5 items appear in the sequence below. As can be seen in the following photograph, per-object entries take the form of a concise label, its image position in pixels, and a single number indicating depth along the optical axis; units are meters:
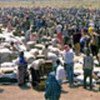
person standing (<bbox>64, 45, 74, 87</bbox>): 19.02
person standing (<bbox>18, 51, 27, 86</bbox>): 19.12
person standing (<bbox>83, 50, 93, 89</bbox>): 18.25
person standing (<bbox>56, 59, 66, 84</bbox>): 16.64
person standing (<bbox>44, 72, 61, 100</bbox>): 14.12
